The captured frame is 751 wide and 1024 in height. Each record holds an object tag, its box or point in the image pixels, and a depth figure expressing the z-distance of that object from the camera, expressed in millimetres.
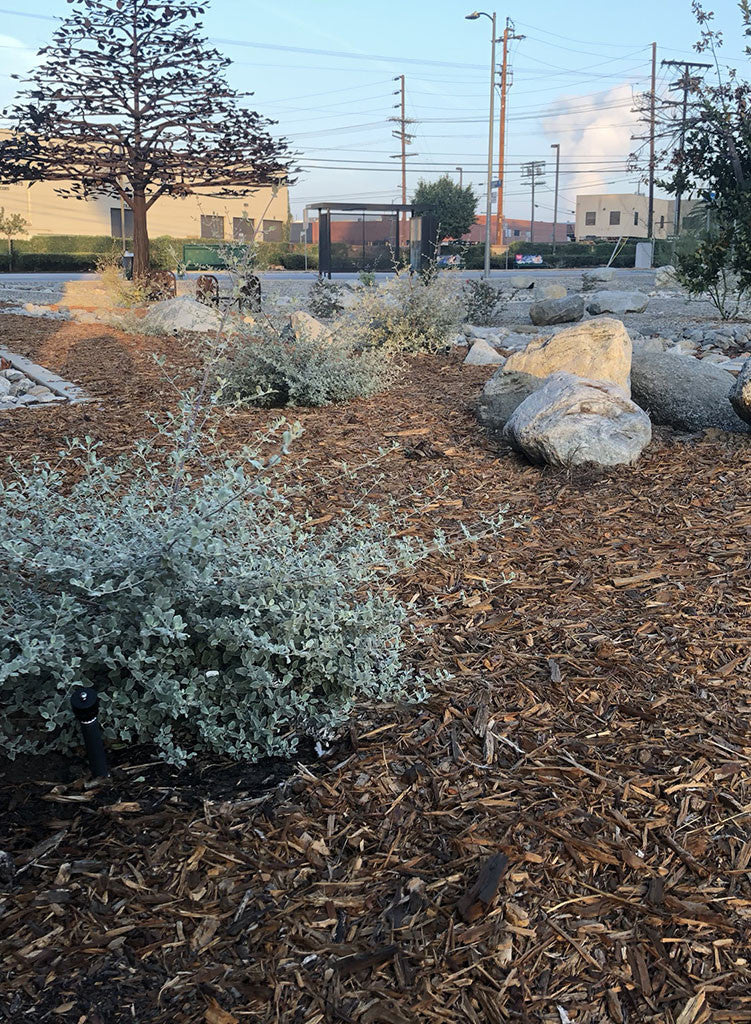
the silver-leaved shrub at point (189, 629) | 2498
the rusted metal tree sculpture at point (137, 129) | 20078
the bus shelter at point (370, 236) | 32625
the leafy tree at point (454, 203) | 57281
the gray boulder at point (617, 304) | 18250
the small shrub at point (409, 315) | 10207
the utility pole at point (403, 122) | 65750
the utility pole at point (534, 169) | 90188
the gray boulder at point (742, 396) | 5543
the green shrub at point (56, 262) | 37906
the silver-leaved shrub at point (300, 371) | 7258
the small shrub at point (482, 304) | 15898
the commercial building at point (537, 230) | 97000
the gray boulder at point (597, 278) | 25327
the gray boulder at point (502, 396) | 6383
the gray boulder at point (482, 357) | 9461
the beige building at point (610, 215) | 82625
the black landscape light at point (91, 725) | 2271
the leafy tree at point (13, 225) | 41441
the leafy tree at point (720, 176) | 10680
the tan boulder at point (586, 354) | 6488
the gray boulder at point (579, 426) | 5281
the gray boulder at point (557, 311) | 15852
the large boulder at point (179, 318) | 12462
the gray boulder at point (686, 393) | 6047
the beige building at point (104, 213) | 53531
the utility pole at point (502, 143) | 46703
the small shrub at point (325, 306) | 15031
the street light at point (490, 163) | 33169
